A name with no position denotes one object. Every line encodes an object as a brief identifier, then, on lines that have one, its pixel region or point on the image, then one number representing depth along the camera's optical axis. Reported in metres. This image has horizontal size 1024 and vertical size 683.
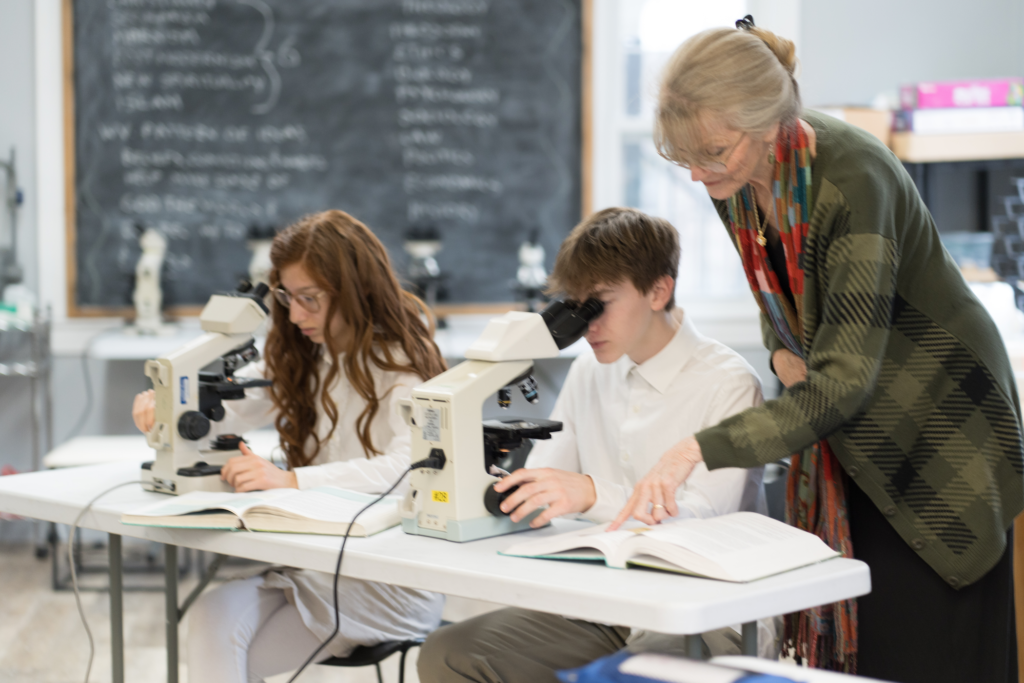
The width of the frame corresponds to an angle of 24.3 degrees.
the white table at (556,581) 3.16
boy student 3.54
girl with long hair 3.74
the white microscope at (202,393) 3.80
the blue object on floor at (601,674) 3.06
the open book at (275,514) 3.50
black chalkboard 6.43
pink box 5.74
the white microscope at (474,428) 3.45
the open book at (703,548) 3.24
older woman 3.33
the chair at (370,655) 3.78
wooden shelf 5.69
